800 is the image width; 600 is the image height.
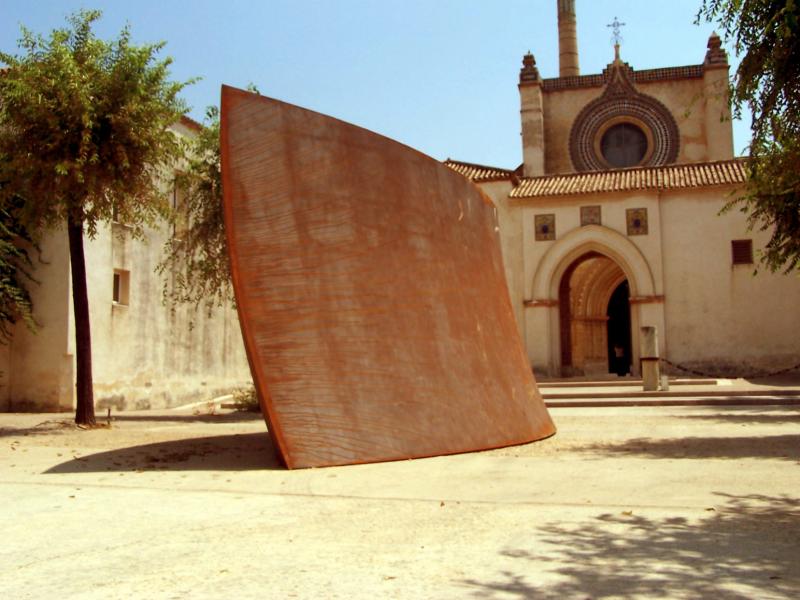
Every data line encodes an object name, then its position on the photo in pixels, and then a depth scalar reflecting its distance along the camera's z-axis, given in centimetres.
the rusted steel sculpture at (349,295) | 732
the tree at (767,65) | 717
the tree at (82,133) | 1145
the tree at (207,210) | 1509
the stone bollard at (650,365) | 1839
